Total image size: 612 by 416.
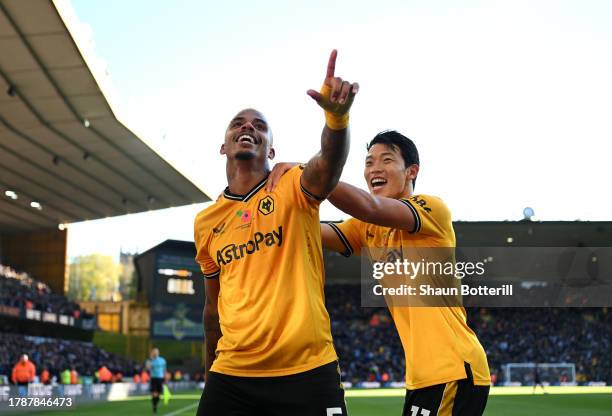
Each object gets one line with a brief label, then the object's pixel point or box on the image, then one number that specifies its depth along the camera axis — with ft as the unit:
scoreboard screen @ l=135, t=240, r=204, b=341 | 138.82
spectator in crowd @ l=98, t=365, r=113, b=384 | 101.30
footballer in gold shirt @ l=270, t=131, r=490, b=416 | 12.84
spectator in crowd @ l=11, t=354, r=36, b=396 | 72.13
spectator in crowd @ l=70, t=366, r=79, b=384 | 94.30
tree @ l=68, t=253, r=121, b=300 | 334.03
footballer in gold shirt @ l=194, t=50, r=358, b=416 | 12.19
